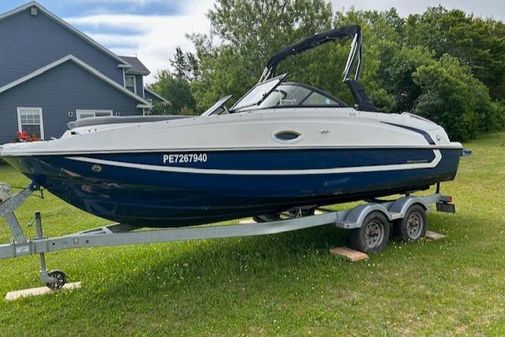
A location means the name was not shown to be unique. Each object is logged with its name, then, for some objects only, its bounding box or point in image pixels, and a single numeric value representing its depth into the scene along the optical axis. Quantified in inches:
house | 646.5
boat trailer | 132.3
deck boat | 134.2
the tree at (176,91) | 1213.1
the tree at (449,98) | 834.8
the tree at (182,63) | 2195.3
